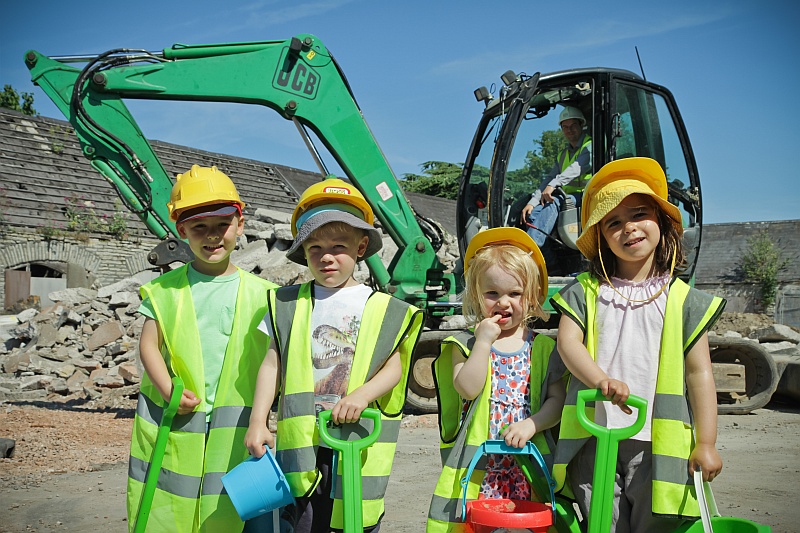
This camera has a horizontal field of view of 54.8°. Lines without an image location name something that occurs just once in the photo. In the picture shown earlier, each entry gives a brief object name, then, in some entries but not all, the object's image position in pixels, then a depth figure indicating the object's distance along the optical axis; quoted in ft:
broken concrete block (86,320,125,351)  37.13
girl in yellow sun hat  8.09
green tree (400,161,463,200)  129.59
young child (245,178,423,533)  8.71
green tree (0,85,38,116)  108.06
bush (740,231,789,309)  94.17
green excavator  22.82
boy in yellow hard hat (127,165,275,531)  9.46
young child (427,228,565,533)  8.54
